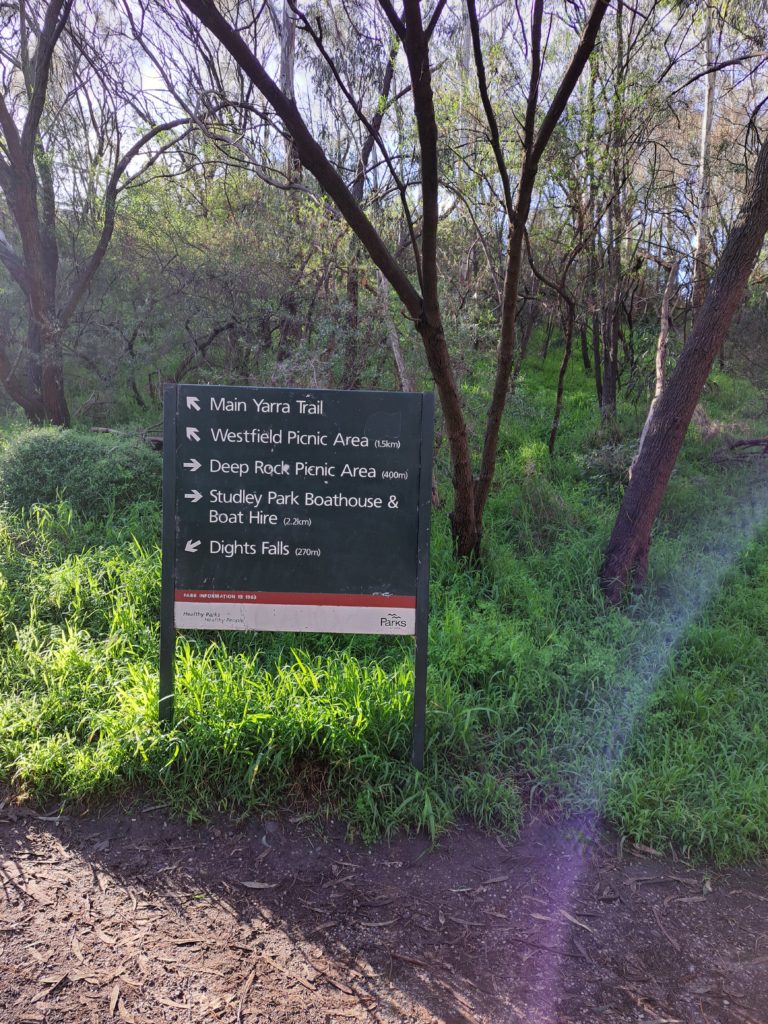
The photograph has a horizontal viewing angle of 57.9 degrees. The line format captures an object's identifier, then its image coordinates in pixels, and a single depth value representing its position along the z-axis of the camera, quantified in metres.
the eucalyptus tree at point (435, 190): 3.43
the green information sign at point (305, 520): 3.08
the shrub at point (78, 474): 5.89
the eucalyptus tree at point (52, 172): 9.20
